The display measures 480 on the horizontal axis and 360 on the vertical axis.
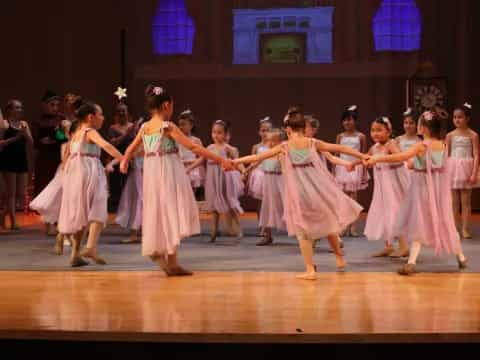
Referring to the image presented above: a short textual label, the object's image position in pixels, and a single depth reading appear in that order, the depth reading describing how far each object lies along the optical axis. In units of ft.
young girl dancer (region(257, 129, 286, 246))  24.58
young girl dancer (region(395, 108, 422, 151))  23.18
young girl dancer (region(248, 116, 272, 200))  28.27
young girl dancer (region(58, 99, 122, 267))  19.25
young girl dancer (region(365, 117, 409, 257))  20.63
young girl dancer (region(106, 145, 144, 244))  24.44
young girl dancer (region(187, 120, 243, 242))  26.12
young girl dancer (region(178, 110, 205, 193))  27.73
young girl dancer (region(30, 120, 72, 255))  22.36
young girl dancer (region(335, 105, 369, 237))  26.84
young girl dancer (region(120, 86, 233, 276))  17.35
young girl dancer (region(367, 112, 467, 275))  18.13
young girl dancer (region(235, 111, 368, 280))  17.75
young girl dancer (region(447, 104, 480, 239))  26.13
